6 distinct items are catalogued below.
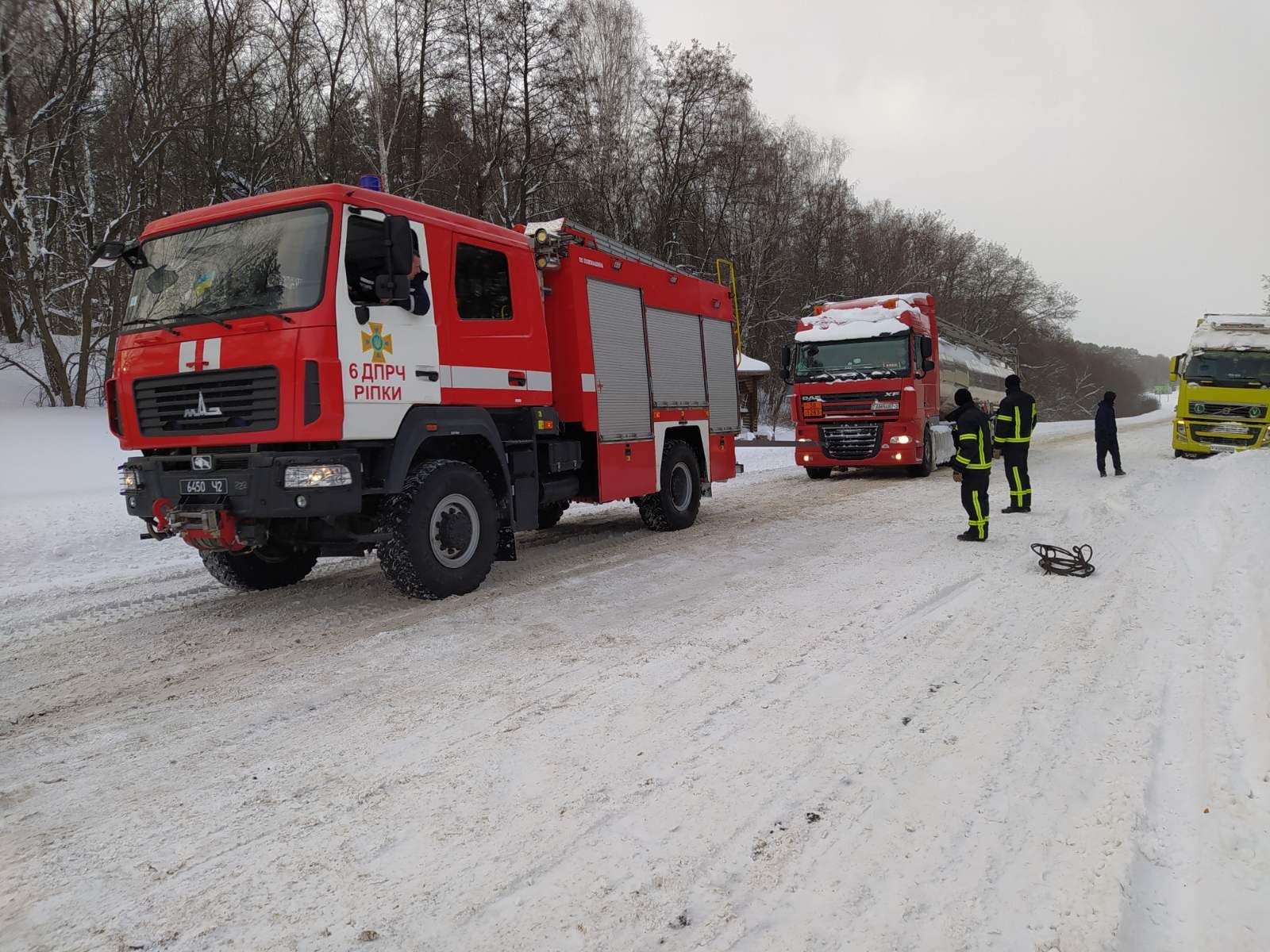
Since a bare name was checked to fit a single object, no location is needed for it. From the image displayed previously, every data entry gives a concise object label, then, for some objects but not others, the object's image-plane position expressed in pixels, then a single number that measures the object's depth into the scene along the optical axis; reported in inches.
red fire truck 204.8
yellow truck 669.3
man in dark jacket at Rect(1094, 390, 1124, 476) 556.7
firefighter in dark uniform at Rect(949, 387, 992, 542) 324.2
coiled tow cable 256.7
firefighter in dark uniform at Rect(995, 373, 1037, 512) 395.9
